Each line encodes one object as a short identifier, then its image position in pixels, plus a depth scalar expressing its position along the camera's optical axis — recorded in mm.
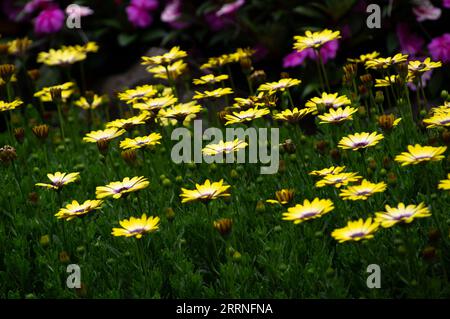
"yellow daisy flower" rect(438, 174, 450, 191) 2486
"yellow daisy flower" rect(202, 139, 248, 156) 3037
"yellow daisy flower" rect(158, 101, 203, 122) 3385
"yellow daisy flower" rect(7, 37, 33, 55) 4598
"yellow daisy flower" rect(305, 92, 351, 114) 3305
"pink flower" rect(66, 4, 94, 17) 5539
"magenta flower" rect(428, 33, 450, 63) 4832
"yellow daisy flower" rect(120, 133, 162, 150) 3144
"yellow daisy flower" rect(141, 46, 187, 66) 3740
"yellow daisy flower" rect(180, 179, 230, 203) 2734
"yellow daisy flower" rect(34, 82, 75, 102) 3860
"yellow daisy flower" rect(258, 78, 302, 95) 3478
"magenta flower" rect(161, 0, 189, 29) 5730
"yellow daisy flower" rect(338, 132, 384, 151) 2881
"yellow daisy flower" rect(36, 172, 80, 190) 3055
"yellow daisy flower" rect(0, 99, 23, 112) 3557
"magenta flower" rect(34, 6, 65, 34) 5750
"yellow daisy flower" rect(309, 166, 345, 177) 2857
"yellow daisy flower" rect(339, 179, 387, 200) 2590
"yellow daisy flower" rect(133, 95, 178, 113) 3462
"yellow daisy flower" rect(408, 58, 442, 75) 3340
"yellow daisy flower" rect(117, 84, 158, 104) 3691
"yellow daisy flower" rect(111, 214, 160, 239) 2672
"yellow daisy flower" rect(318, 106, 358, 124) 3070
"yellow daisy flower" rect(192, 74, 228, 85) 3721
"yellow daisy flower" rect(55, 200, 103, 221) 2791
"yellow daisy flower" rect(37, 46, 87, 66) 4527
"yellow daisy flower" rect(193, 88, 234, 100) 3488
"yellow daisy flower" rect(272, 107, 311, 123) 3139
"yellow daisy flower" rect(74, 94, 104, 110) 4238
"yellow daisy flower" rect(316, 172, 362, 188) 2676
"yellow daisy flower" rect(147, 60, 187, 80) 4031
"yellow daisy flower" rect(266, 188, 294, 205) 2795
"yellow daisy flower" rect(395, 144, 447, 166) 2580
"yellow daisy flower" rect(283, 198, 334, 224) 2562
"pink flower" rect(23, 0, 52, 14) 5848
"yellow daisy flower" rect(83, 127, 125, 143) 3312
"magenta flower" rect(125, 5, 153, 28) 5746
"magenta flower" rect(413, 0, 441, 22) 4914
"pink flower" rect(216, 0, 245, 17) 5305
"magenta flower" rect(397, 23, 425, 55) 5039
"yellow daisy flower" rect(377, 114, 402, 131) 3025
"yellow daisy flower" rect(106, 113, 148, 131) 3301
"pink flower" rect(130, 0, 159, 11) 5766
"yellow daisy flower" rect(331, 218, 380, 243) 2429
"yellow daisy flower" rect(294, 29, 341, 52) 3502
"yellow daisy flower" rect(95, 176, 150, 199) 2816
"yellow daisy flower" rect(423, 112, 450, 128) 2846
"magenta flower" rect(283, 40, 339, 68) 5074
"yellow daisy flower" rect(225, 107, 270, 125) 3196
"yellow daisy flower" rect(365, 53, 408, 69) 3271
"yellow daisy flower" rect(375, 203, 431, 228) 2396
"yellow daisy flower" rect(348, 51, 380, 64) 3693
